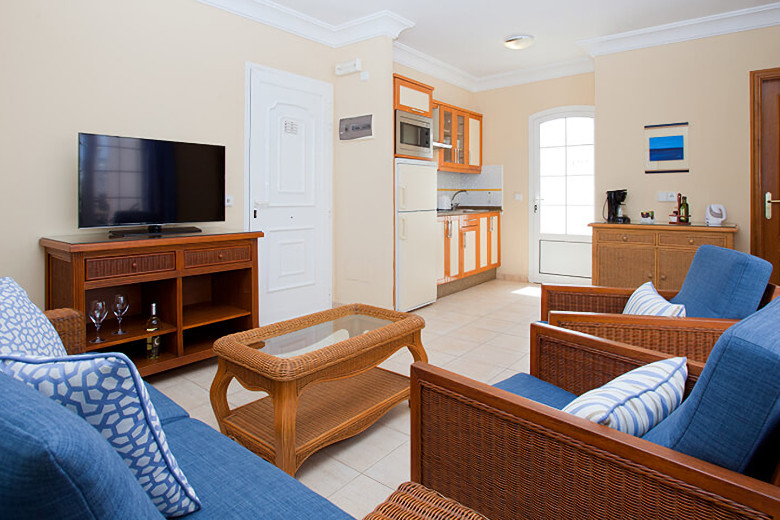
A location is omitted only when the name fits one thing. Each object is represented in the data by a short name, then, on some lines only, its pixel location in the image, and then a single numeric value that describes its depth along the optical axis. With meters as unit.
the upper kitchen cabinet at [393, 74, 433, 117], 4.74
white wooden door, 4.09
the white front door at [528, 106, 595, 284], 5.93
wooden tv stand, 2.67
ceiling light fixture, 4.87
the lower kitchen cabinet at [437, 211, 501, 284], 5.46
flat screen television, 2.86
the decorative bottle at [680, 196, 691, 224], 4.50
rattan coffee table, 1.85
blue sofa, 0.52
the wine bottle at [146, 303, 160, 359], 2.99
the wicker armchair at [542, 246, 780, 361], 1.83
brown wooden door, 4.22
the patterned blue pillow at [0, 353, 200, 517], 0.79
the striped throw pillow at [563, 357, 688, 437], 1.13
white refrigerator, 4.63
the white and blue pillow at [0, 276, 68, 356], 1.27
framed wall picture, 4.61
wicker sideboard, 4.23
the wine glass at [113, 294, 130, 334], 2.87
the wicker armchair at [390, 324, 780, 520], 0.91
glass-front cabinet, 5.78
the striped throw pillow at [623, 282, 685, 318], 2.02
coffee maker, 4.84
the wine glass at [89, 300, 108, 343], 2.72
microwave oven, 4.71
